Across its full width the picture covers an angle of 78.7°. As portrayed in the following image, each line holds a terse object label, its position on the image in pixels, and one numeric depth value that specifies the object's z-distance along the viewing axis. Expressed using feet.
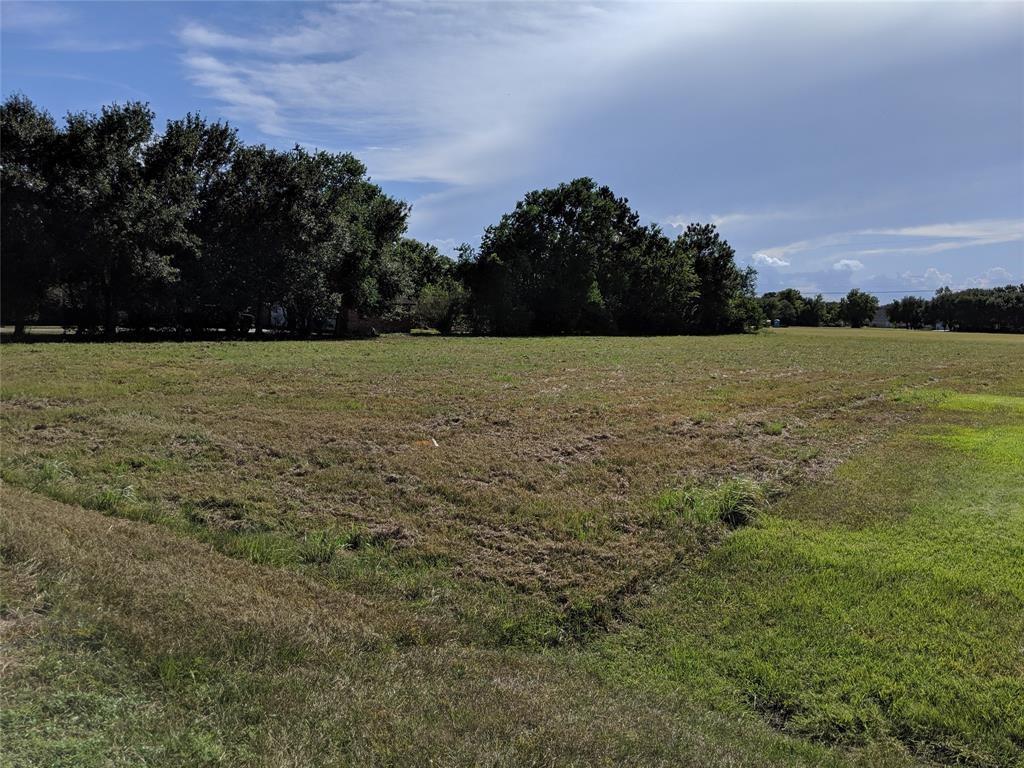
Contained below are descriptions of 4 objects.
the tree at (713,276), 202.08
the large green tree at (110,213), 86.53
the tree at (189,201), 100.32
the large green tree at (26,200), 81.61
